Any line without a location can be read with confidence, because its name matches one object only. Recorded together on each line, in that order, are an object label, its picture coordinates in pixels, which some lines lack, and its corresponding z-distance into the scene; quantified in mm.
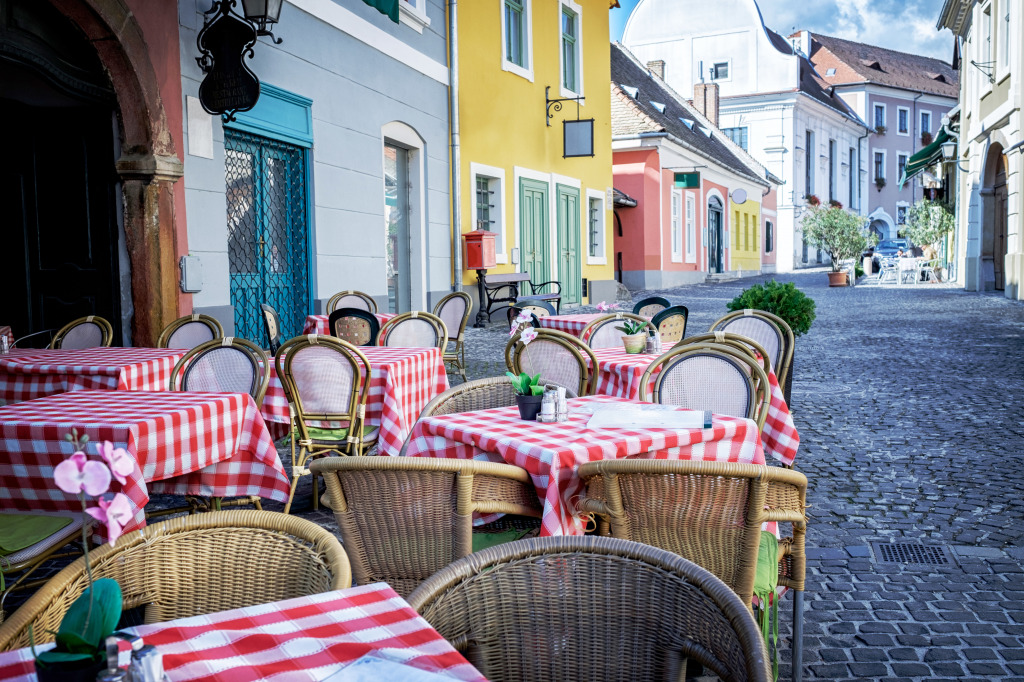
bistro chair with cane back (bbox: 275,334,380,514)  5199
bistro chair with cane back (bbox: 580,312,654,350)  6621
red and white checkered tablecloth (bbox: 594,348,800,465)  4781
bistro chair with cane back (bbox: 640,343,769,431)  4199
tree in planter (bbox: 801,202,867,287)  31438
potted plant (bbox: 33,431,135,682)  1165
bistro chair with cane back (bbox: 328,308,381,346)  7543
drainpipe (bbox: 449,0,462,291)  13750
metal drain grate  4242
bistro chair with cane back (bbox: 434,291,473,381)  9086
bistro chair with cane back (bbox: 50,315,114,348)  7004
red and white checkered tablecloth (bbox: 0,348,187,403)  5285
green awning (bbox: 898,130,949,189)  29578
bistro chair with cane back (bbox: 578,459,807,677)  2588
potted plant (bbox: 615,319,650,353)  5613
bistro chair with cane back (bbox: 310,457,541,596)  2707
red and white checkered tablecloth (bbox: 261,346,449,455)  5344
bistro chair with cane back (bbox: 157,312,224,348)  6734
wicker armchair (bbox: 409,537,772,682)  1815
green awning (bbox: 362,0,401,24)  10048
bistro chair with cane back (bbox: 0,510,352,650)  2020
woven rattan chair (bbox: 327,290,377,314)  9969
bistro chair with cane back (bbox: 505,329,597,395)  5047
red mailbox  14102
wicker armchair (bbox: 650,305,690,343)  6680
